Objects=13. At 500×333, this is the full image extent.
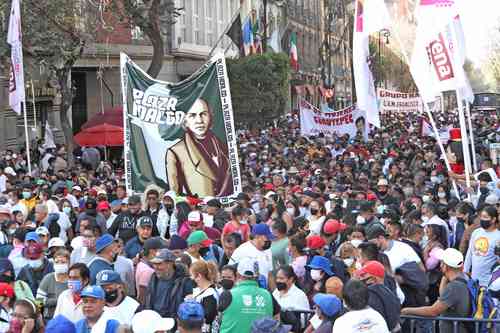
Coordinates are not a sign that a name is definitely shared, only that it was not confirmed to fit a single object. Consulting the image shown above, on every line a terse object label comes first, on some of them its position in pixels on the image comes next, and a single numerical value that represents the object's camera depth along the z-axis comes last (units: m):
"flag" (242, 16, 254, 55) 35.34
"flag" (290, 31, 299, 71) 43.02
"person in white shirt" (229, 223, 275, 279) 8.50
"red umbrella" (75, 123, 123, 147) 23.84
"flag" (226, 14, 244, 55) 34.72
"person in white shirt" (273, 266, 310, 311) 7.28
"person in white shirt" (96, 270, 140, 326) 6.54
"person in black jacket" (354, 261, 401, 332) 6.53
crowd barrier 7.05
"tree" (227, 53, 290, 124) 34.06
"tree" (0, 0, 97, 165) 22.28
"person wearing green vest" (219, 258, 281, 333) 6.56
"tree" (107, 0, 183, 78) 23.47
